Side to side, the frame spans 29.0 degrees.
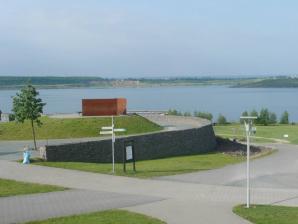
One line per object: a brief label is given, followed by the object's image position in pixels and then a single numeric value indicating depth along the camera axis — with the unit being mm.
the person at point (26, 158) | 20828
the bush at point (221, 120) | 65500
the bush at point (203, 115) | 66281
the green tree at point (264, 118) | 63844
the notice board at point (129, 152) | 19191
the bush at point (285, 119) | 68125
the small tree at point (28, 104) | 27000
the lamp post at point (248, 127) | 12852
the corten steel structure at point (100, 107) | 37344
